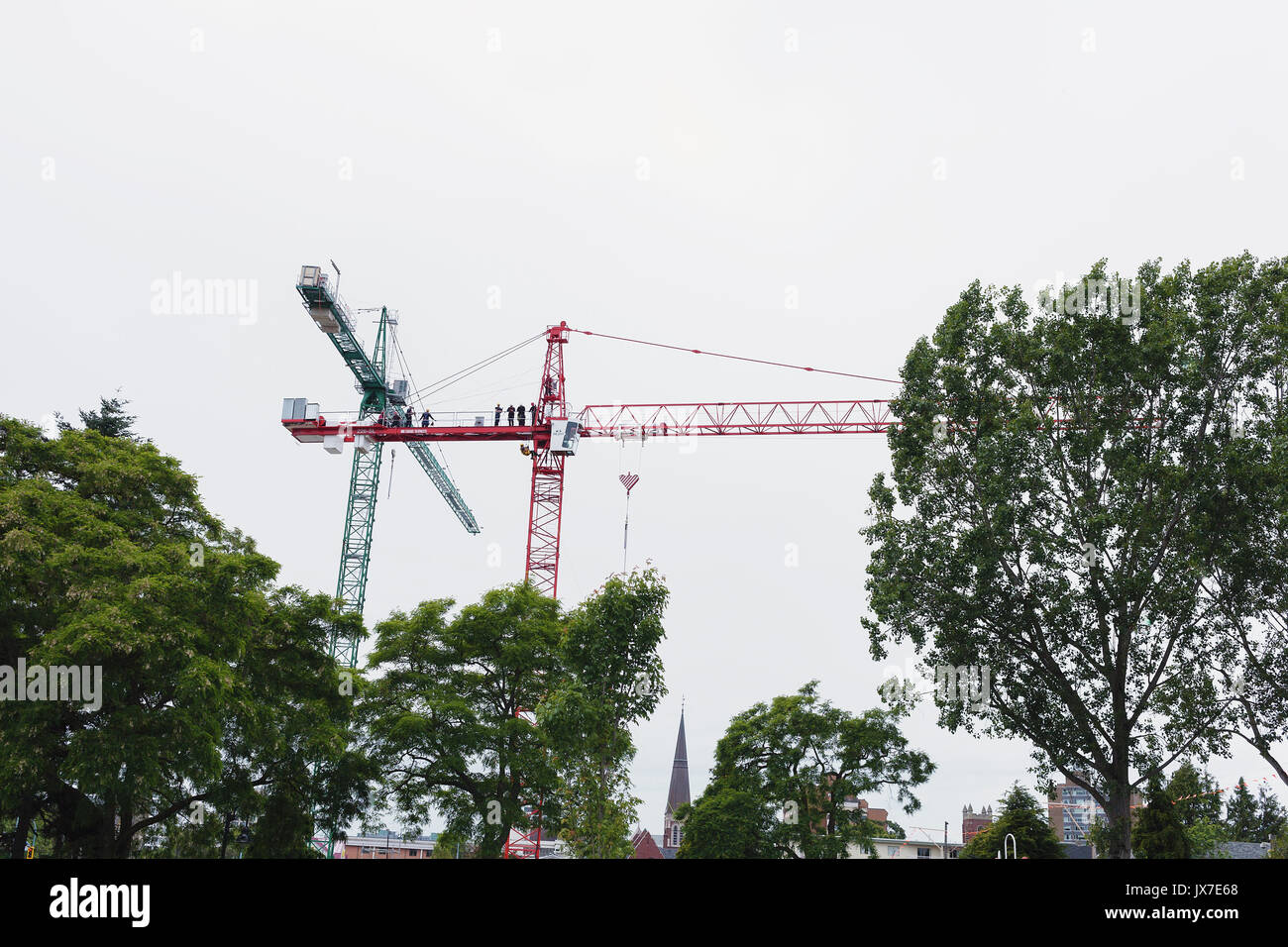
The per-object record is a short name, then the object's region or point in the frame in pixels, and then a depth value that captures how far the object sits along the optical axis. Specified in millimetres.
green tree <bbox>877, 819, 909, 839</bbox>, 45125
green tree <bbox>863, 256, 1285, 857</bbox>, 29781
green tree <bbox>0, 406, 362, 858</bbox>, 28297
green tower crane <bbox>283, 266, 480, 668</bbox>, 73500
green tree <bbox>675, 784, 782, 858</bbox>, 45625
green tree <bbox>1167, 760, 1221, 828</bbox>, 71138
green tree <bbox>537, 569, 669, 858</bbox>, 23281
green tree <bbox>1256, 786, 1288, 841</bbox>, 101900
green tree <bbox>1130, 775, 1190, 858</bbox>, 51469
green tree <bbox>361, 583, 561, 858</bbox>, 38250
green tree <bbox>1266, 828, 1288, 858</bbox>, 60366
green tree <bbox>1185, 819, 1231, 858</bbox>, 71375
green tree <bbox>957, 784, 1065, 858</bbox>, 57312
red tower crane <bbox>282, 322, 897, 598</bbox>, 72688
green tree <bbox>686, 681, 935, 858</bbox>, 46281
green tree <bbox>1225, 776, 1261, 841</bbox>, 104938
